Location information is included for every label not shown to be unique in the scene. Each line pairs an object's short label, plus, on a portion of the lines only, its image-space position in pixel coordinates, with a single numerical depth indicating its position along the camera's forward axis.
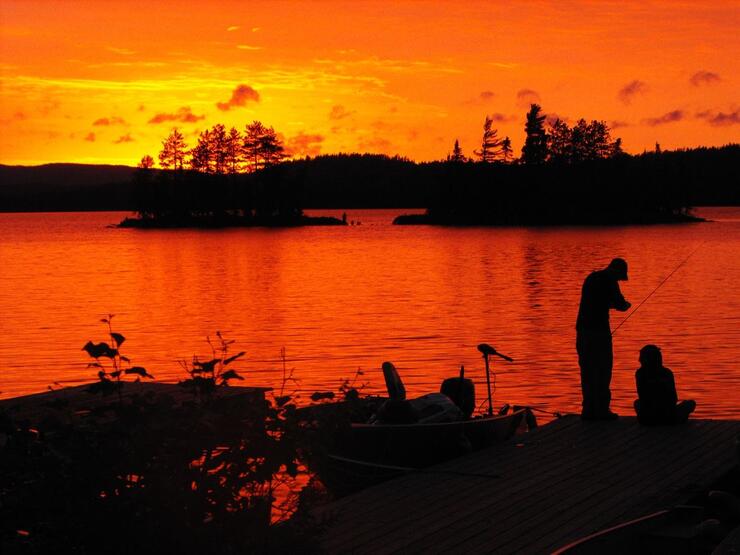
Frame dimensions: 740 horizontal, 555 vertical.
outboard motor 13.87
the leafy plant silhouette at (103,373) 6.44
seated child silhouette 13.40
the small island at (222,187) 160.12
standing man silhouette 13.70
